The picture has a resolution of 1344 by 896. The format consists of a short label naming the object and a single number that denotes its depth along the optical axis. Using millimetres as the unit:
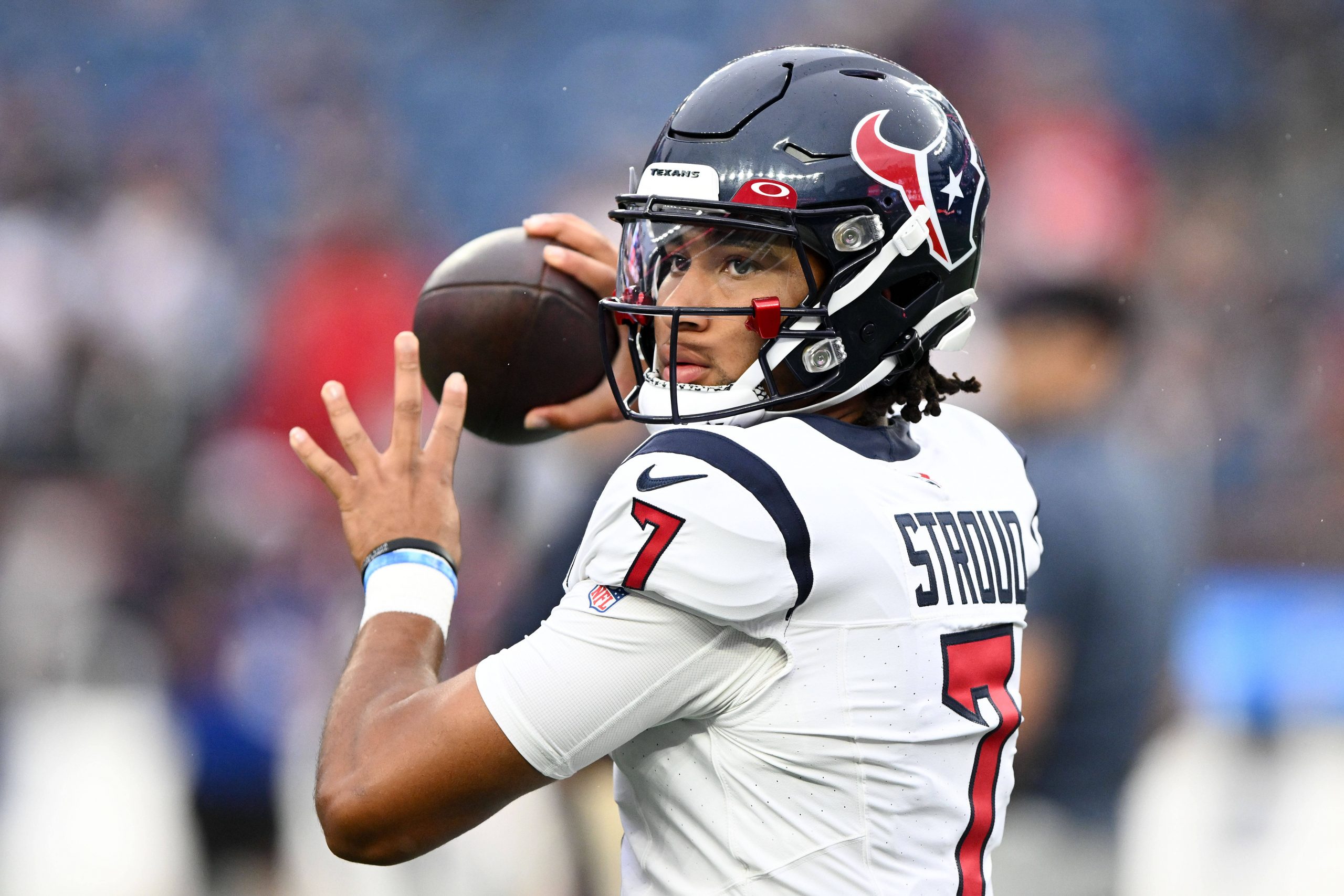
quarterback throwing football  12316
